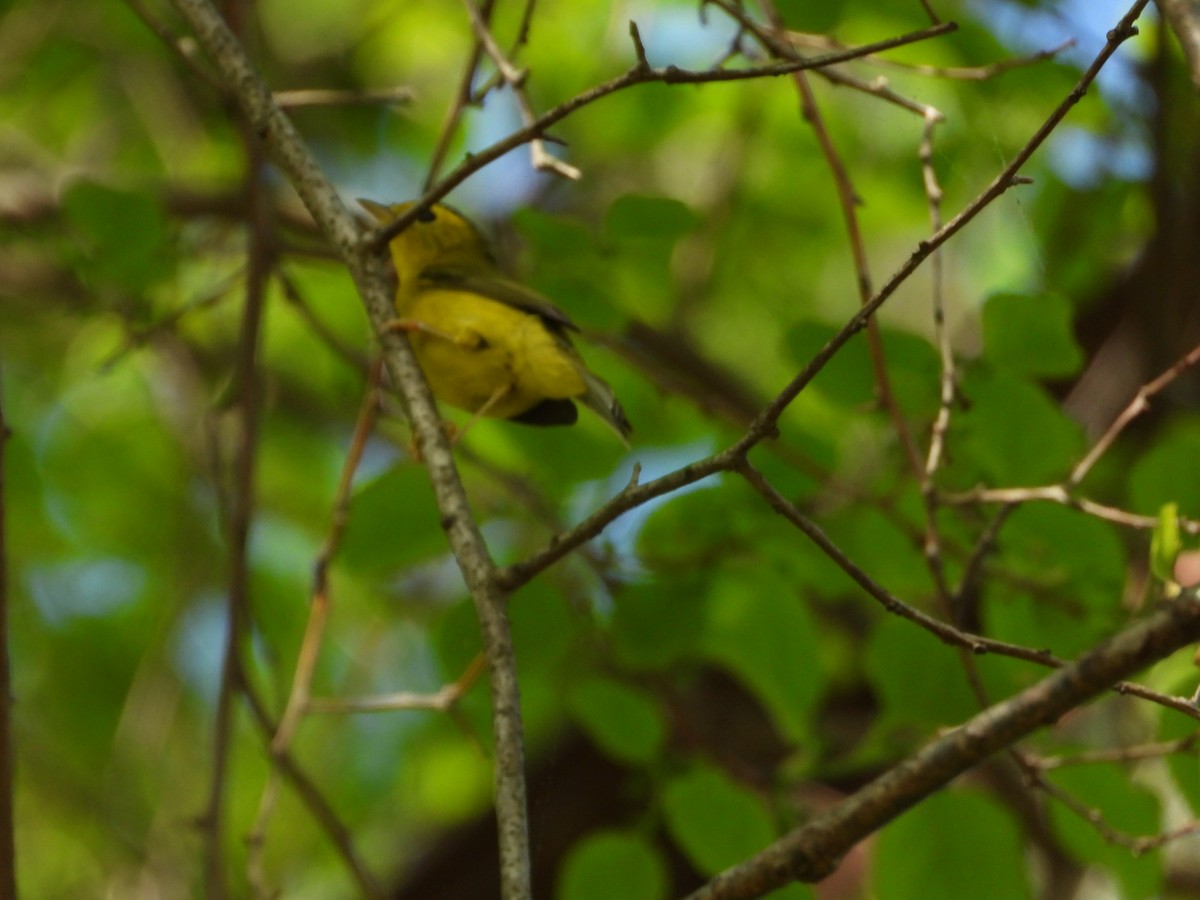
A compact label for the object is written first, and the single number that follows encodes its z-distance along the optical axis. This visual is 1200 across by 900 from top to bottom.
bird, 6.77
